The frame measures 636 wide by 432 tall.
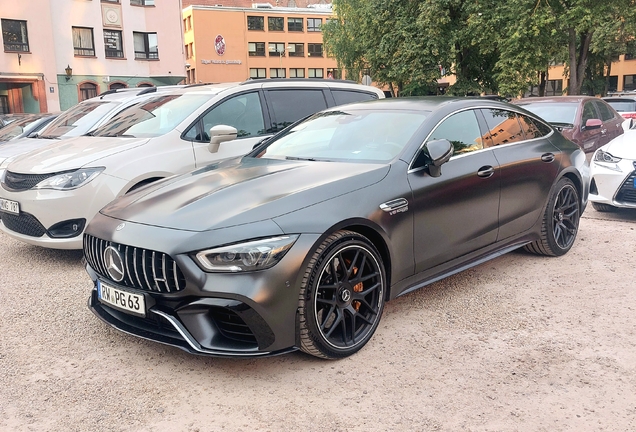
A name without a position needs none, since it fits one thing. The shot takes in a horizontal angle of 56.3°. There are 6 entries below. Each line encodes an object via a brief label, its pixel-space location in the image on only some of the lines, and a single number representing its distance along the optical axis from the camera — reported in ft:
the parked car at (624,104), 55.68
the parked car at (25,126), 38.59
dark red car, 33.27
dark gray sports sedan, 10.59
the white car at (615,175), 22.92
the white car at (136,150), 18.25
